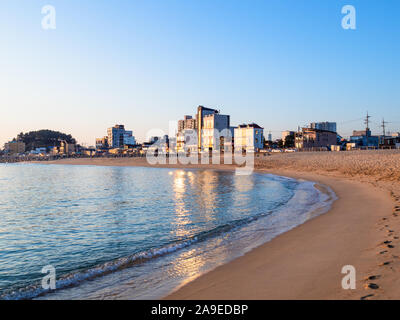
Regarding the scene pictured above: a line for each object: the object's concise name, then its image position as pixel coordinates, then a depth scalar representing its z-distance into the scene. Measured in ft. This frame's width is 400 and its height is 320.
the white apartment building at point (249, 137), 382.83
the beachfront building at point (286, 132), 515.09
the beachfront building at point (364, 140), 401.12
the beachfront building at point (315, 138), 350.64
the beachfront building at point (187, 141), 498.32
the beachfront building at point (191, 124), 637.30
